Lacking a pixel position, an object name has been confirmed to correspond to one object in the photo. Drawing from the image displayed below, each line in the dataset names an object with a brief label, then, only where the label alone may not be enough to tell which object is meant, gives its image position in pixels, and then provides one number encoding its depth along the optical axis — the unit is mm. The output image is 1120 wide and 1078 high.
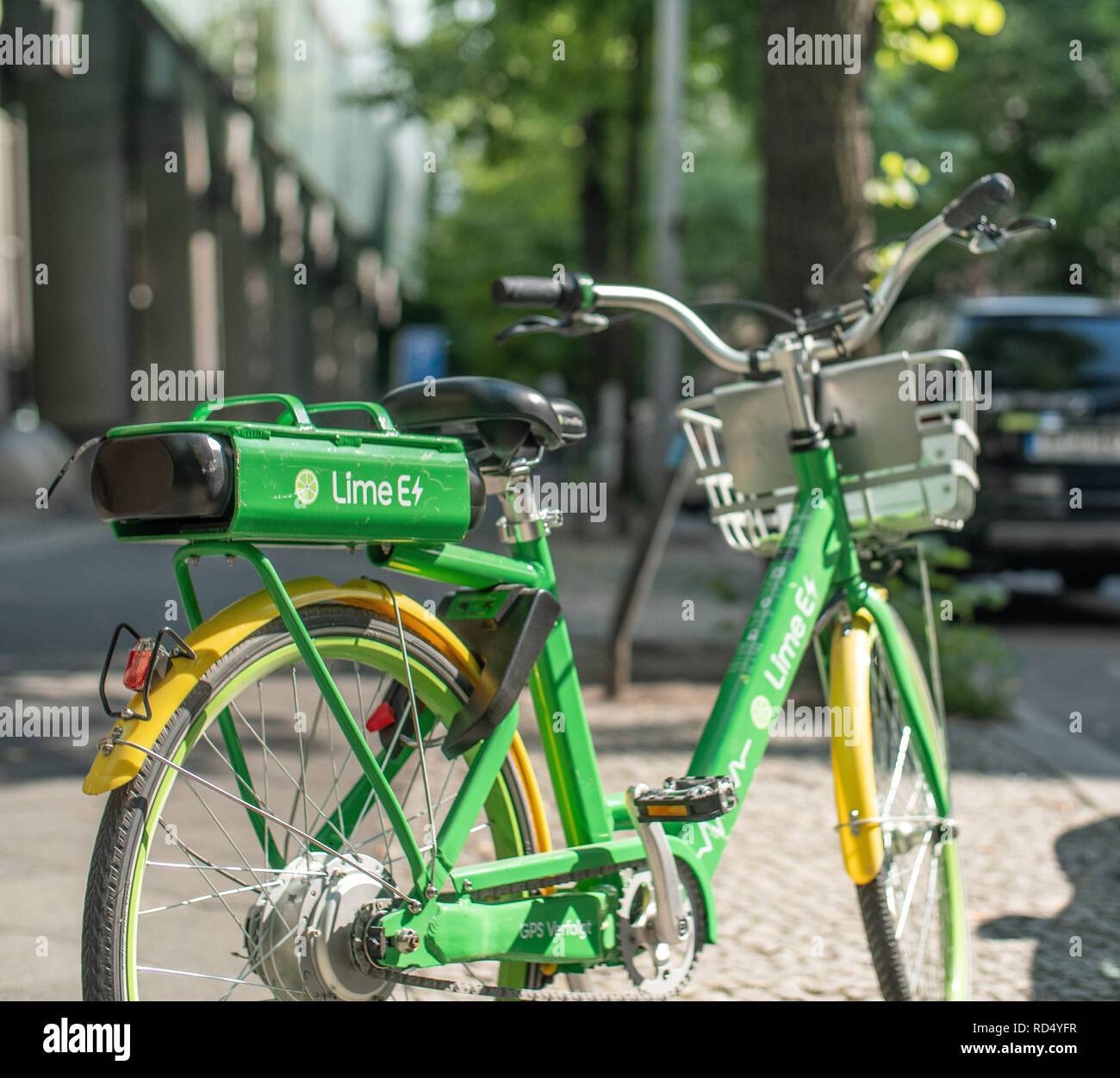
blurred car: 9453
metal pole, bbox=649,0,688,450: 10031
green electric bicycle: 1985
